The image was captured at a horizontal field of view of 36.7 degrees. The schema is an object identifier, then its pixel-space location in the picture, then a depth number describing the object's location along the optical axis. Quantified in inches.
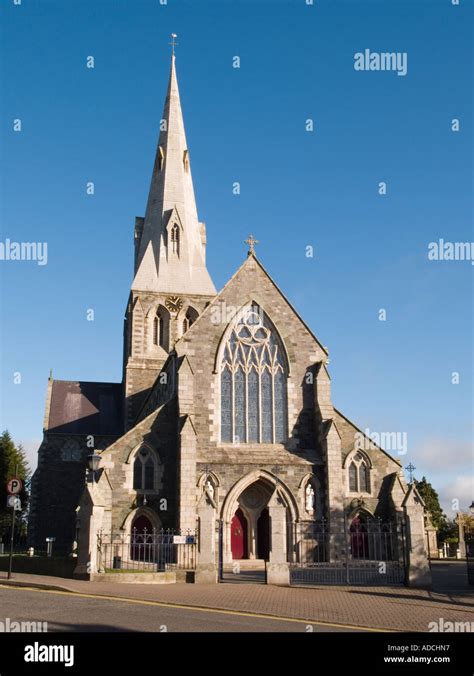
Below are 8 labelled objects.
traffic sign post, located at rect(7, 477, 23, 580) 914.1
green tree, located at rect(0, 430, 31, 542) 2258.9
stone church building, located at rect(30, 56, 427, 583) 1238.9
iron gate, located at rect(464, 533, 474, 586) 934.4
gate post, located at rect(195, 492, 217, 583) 884.0
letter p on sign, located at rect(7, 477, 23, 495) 935.0
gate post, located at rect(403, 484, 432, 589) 864.3
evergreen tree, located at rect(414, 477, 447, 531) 2726.4
